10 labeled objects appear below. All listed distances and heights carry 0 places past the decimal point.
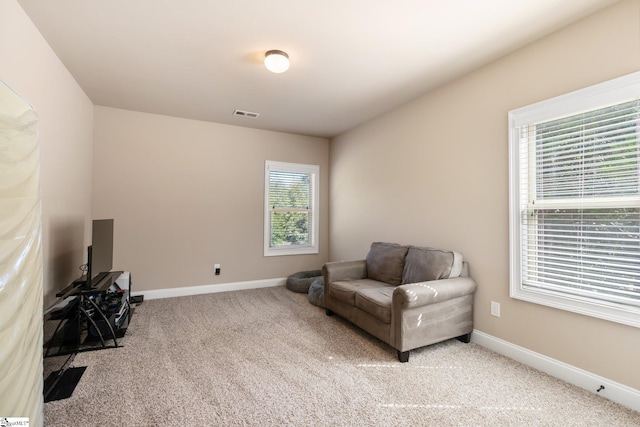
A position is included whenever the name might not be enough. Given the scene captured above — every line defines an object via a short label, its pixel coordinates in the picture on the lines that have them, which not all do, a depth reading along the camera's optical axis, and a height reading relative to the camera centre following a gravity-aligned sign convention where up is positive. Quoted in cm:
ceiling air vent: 399 +147
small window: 485 +16
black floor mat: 189 -119
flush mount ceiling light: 247 +138
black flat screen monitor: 251 -33
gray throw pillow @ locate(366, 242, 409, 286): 325 -52
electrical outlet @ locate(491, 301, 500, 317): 257 -81
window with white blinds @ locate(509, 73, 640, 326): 185 +14
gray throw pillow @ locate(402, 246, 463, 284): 272 -46
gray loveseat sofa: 240 -74
